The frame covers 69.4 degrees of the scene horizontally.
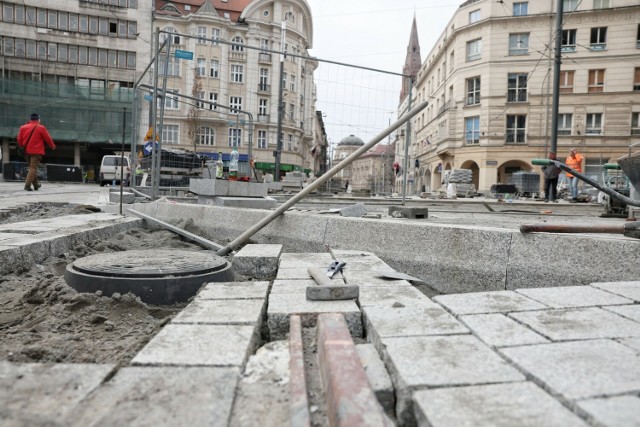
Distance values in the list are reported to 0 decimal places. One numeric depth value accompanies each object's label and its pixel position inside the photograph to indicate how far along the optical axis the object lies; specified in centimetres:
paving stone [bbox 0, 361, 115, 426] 133
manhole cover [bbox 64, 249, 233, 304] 281
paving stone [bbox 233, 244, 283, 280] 354
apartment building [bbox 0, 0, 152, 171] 3553
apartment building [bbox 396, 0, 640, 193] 3288
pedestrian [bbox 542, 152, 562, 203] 1405
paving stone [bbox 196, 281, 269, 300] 256
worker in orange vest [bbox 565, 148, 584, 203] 1584
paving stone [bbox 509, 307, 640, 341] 190
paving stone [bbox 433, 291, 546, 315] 224
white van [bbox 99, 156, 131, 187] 2548
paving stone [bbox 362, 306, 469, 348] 193
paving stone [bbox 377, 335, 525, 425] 147
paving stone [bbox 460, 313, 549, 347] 182
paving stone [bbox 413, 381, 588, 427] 125
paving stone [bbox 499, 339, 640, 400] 141
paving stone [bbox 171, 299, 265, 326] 212
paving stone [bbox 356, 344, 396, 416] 155
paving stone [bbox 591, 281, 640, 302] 243
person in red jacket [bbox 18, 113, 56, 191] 1152
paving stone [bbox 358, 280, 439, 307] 237
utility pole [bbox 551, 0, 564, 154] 1449
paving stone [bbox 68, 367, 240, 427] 133
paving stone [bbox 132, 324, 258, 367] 170
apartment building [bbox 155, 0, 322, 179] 4162
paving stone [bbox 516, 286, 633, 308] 232
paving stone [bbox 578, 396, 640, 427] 121
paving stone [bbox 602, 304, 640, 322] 212
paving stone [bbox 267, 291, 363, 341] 221
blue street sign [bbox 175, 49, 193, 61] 917
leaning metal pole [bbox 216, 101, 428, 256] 390
